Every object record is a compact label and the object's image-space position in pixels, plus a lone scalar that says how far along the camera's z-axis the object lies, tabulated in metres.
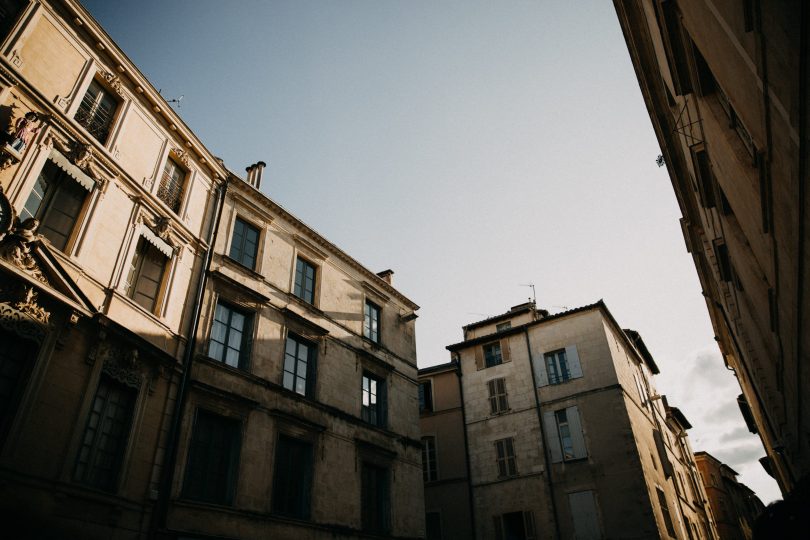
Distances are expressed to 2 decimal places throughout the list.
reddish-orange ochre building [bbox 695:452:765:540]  41.62
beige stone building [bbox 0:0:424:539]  8.23
